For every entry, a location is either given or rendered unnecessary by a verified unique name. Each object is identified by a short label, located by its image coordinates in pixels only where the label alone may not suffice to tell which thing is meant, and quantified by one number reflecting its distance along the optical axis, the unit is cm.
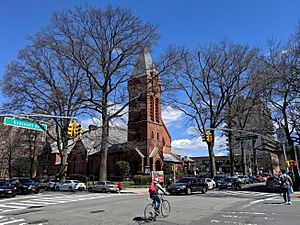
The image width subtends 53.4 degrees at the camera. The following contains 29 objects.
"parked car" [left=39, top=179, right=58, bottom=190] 4047
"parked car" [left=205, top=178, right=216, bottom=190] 3447
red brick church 5066
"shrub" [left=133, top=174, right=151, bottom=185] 4197
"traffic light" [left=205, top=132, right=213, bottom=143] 2536
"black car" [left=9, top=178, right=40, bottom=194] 3103
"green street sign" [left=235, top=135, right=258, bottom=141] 2770
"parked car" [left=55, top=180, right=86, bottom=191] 3631
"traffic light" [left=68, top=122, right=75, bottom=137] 1910
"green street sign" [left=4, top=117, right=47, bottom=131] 1842
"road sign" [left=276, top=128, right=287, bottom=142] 2592
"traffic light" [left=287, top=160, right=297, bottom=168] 2692
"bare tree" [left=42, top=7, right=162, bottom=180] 3434
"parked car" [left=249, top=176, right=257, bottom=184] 4868
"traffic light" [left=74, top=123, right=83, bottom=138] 1917
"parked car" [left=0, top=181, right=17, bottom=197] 2600
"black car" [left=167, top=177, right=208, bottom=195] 2583
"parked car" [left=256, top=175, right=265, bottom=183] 5345
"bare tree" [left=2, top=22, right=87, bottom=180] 3409
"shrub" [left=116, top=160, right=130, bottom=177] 4818
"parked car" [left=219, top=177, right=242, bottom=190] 3356
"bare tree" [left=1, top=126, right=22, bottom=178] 4433
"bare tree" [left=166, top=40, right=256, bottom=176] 3866
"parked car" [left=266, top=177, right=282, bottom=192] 2853
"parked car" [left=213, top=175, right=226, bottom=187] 3573
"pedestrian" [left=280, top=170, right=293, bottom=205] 1628
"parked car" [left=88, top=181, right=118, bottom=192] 3244
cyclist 1176
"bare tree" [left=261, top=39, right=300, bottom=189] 2555
